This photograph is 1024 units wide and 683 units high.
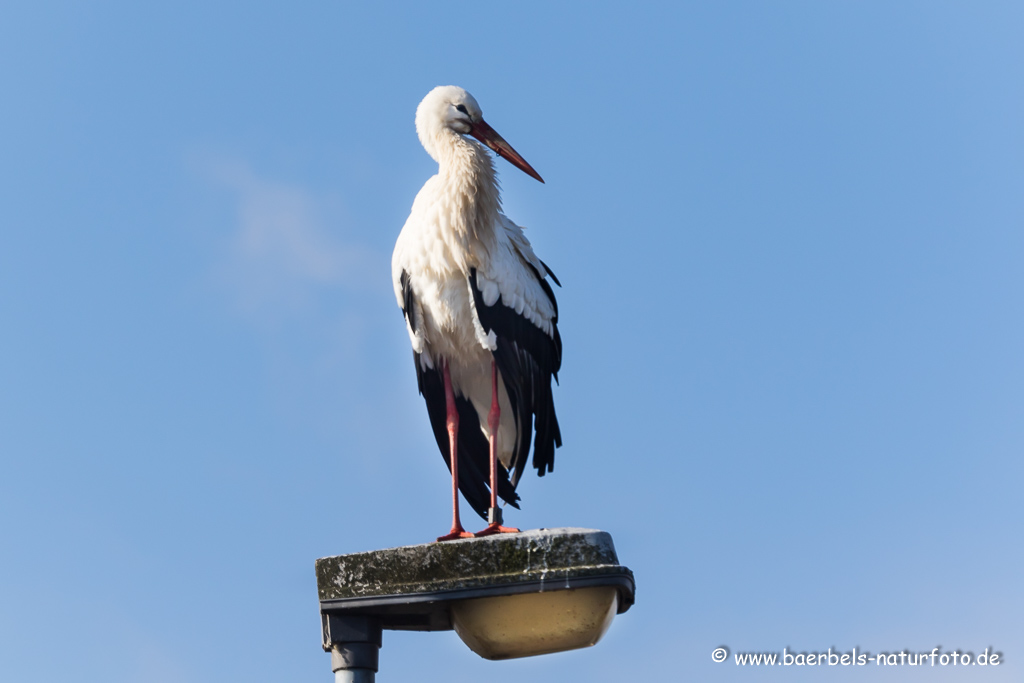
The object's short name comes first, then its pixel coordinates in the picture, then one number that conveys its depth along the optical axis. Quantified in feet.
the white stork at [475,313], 42.75
